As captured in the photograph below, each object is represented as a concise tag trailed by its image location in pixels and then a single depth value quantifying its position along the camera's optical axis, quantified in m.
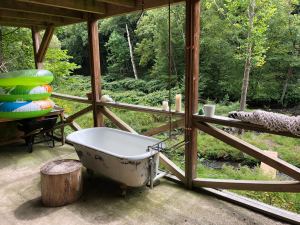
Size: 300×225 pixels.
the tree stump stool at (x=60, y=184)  2.70
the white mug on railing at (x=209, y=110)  2.78
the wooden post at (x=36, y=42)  5.44
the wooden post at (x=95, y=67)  4.02
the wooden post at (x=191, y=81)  2.68
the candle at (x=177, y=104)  3.07
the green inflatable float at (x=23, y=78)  3.91
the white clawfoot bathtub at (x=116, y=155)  2.69
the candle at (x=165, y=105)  3.22
